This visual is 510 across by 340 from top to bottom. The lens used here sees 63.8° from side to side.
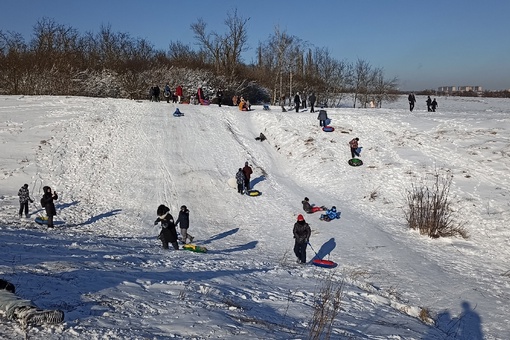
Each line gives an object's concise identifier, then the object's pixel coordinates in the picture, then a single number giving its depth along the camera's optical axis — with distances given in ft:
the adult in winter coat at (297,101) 111.10
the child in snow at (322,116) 96.27
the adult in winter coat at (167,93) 113.56
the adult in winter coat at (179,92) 117.08
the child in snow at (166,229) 42.52
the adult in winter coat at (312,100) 110.32
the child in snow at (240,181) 69.31
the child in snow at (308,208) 61.26
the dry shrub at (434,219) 53.52
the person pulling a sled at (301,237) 42.01
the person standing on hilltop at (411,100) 118.73
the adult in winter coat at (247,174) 70.08
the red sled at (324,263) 41.70
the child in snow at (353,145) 80.74
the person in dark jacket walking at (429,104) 111.98
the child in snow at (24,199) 52.34
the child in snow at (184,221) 47.16
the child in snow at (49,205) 49.92
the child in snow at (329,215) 58.59
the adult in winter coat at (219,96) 114.89
